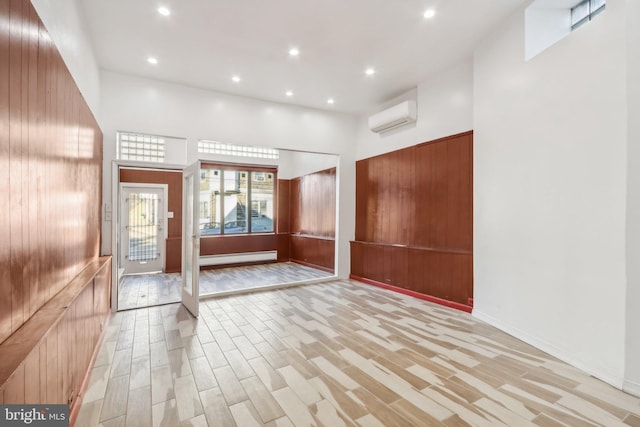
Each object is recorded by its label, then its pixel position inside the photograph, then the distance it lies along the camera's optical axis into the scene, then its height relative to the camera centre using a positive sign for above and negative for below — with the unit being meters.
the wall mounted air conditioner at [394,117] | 5.07 +1.81
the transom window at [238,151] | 7.82 +1.82
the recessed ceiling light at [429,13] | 3.24 +2.29
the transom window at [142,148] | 6.90 +1.61
